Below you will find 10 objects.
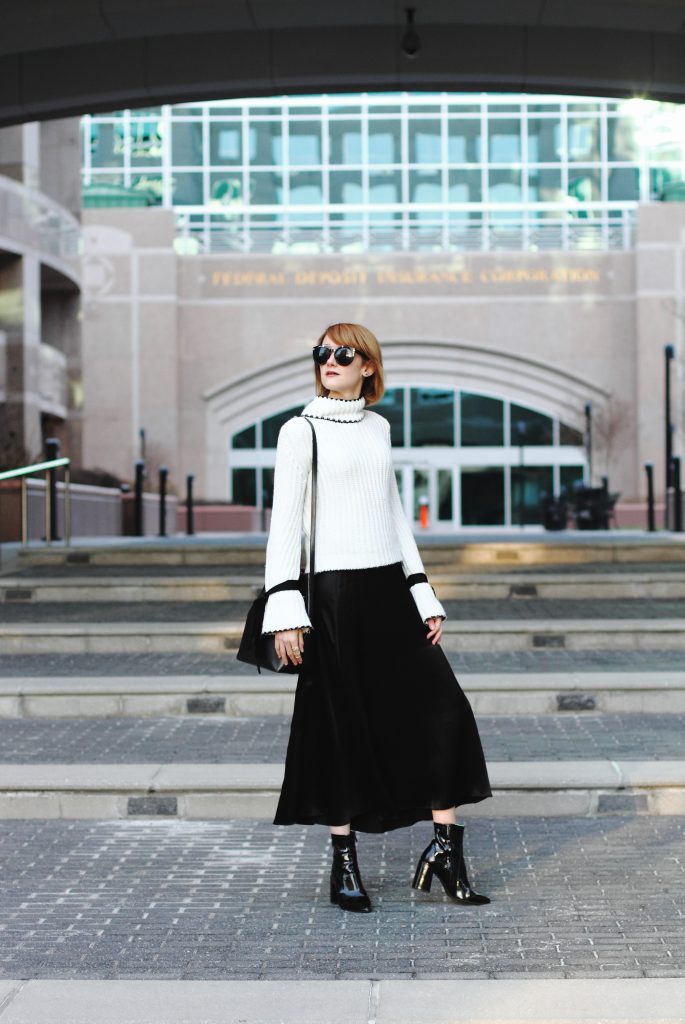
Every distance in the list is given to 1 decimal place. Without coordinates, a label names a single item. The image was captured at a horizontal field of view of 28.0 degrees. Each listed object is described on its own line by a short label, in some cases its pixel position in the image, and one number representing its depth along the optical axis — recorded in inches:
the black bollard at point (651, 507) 1078.7
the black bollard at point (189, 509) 1272.1
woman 176.2
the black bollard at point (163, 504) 1140.5
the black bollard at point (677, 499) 1029.0
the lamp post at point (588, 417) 1831.0
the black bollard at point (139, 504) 1088.2
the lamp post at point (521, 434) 1733.5
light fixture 542.0
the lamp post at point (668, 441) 1136.6
